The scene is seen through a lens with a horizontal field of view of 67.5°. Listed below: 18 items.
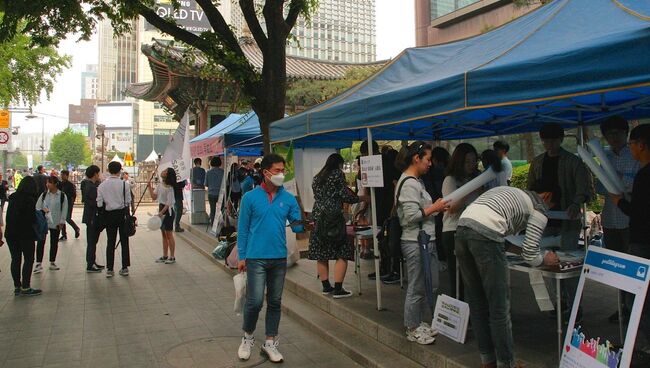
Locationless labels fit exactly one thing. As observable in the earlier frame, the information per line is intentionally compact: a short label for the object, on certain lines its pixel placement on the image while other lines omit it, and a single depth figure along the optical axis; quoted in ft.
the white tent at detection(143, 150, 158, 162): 106.03
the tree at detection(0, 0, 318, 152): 27.68
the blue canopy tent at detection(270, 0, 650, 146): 9.29
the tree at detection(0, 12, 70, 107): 64.18
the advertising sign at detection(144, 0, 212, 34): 180.96
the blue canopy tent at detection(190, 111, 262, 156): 35.55
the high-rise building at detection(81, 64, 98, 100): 555.20
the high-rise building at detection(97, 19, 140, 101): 350.80
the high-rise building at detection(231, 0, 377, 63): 417.90
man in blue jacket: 14.11
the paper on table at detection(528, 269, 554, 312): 11.82
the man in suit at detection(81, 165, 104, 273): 28.00
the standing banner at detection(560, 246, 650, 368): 9.01
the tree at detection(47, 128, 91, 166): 324.39
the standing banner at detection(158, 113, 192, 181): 32.01
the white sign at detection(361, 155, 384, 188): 16.12
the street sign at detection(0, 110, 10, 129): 68.78
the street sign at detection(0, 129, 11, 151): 64.75
